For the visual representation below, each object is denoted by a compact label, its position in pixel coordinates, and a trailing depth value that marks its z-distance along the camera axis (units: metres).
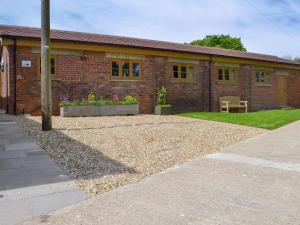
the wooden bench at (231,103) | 13.56
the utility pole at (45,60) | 6.53
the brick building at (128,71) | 9.52
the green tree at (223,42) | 33.37
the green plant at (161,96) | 11.58
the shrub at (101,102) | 9.46
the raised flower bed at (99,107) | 9.37
